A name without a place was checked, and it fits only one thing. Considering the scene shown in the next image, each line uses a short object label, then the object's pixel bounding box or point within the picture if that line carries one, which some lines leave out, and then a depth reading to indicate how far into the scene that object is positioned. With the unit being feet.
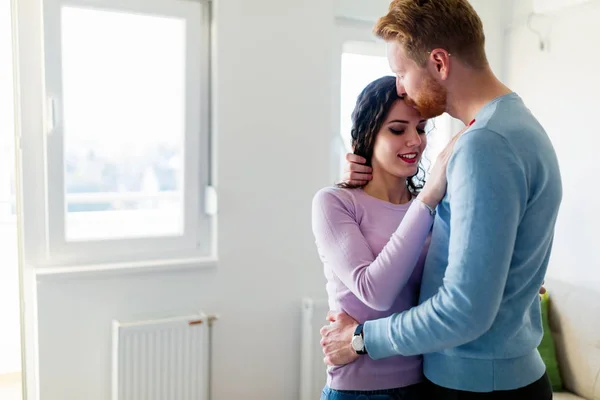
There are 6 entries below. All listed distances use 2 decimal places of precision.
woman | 3.82
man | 3.20
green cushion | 8.39
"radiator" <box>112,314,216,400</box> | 7.61
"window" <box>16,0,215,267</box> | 7.56
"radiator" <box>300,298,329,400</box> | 8.92
